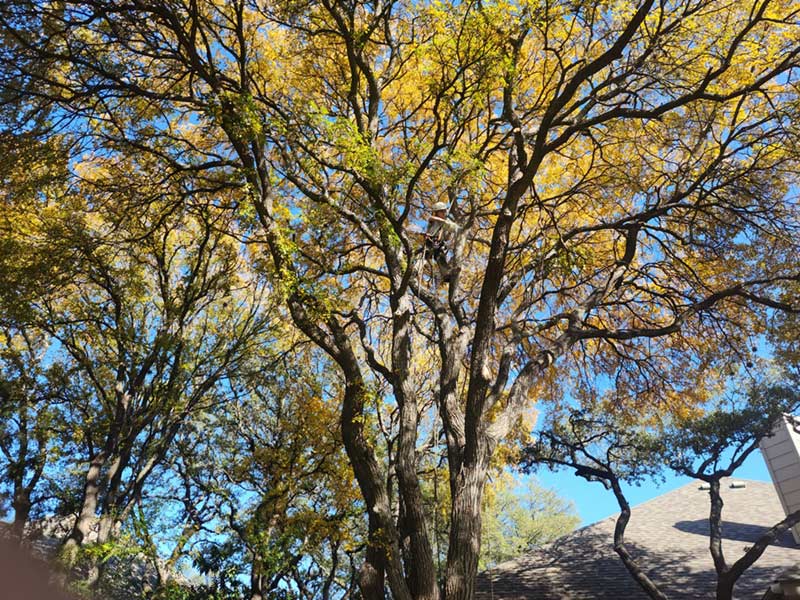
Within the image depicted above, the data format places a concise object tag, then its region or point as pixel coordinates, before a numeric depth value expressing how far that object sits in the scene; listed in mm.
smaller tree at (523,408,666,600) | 11305
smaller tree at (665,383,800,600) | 10469
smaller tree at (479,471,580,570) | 23391
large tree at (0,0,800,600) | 5160
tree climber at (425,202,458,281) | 6074
